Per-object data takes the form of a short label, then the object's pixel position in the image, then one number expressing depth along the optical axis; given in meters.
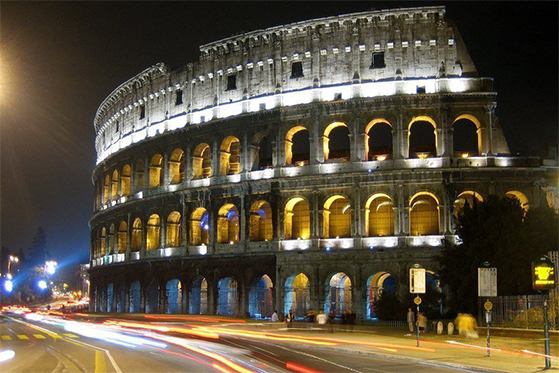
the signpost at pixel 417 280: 24.61
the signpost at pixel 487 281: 20.94
